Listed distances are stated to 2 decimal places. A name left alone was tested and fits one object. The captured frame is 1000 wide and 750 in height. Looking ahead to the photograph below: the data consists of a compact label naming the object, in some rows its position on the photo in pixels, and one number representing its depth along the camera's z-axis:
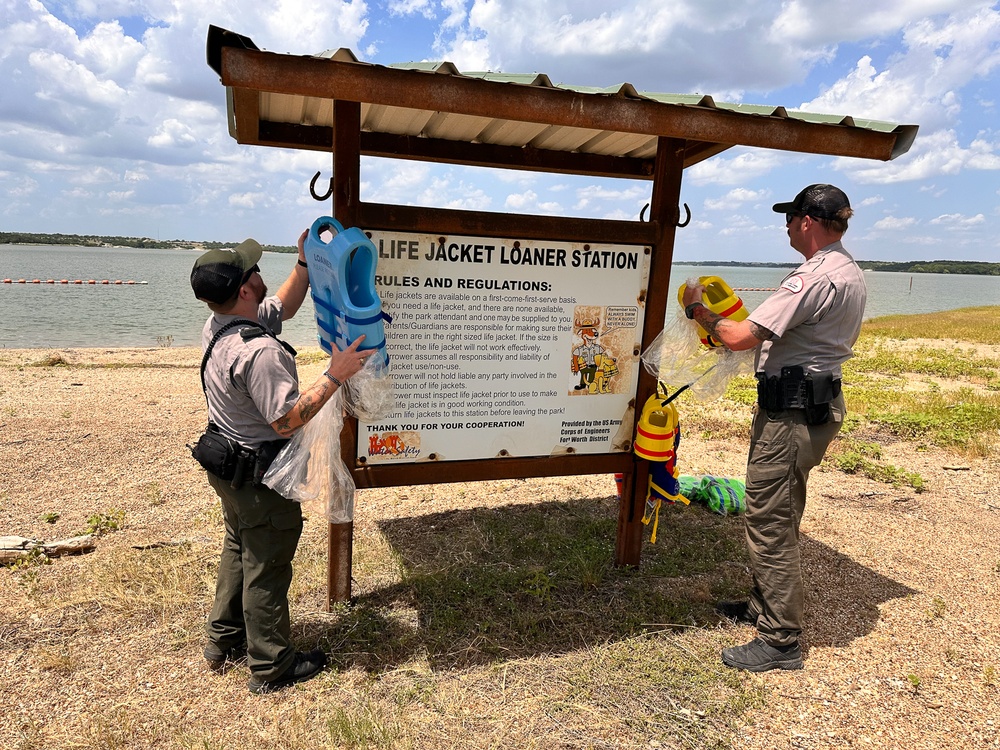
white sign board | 3.40
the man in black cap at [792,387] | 3.10
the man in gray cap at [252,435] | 2.64
